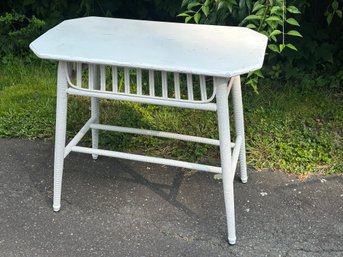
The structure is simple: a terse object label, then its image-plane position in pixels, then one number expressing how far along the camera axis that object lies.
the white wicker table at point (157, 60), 2.22
